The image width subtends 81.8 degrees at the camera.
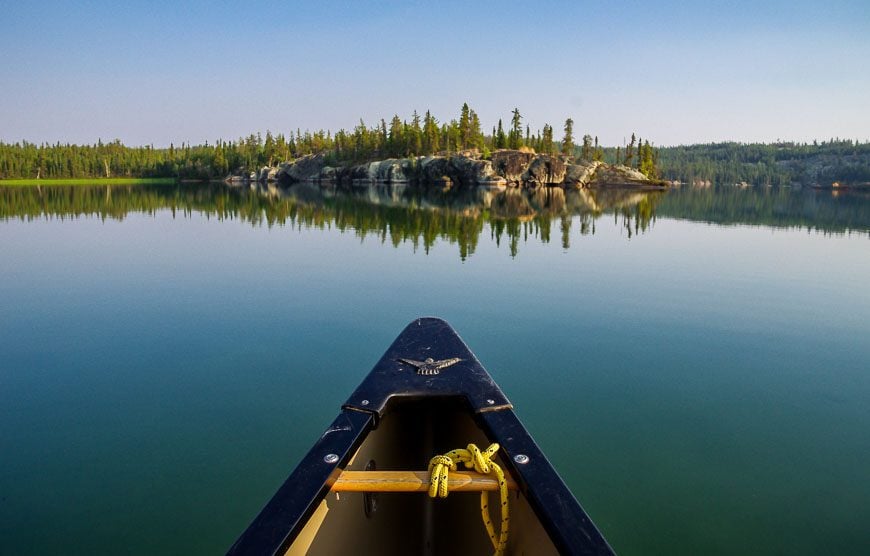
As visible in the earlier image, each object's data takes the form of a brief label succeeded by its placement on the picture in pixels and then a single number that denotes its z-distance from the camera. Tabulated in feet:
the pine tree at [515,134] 401.19
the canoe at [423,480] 9.89
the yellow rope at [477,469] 11.22
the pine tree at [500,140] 404.16
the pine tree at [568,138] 407.03
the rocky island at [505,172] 361.10
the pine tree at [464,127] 412.36
